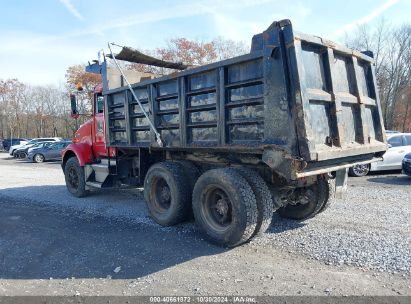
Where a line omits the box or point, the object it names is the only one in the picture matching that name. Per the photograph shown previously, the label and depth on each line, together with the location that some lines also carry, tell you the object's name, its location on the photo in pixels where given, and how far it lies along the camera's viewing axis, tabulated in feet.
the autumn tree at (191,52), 114.32
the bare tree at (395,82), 125.70
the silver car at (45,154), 80.38
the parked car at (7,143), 124.02
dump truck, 14.08
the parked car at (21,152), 97.96
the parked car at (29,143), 101.19
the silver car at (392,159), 38.81
